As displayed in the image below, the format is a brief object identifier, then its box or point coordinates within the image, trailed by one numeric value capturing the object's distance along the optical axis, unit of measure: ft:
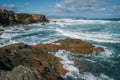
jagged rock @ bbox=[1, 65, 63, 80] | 15.28
